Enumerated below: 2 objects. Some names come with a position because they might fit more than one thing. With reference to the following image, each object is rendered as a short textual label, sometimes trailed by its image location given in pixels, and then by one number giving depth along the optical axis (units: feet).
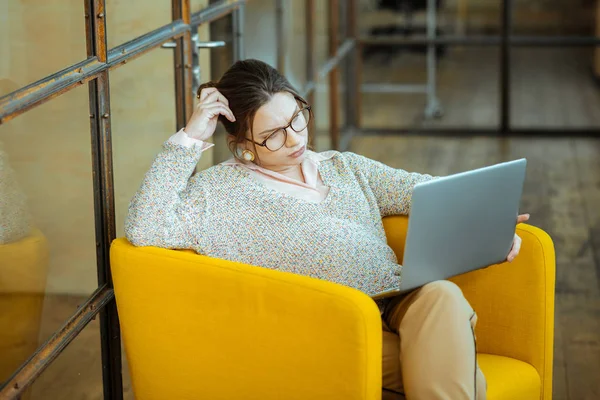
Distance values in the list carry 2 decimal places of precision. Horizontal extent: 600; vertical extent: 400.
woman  13.03
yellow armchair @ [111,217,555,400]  12.62
